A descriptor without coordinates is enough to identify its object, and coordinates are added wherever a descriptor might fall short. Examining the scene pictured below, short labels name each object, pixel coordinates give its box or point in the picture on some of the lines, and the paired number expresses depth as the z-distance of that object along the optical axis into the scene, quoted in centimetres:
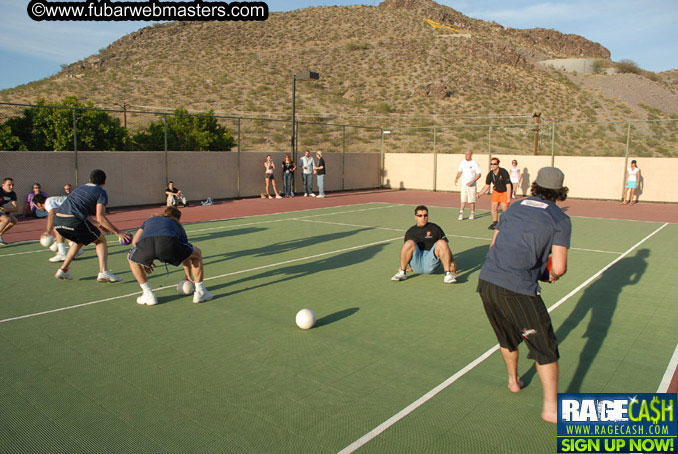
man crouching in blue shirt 672
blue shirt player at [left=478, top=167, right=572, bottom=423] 379
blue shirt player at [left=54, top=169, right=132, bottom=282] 796
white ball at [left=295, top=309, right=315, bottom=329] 604
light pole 1994
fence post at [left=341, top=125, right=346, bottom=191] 2649
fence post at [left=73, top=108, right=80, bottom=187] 1660
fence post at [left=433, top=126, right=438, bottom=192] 2728
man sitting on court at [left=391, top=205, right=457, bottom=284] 820
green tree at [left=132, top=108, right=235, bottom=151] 2794
